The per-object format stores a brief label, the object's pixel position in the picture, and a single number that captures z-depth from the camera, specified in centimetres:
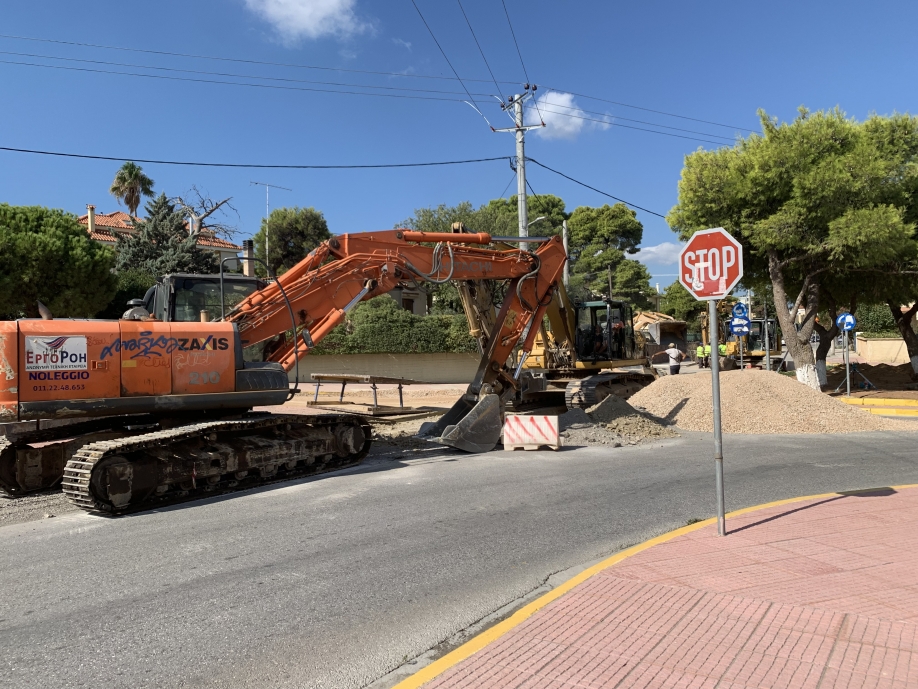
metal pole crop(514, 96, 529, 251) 2070
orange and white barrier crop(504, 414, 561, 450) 1151
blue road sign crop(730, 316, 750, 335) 2114
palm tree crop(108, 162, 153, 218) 4712
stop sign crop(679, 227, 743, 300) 570
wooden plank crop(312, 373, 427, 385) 1792
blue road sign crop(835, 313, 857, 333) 1878
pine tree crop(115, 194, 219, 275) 3622
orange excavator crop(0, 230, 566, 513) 739
